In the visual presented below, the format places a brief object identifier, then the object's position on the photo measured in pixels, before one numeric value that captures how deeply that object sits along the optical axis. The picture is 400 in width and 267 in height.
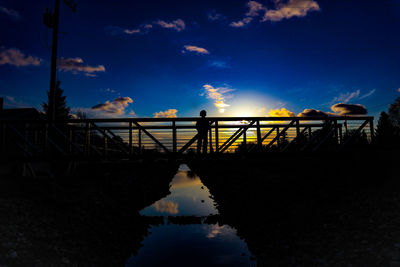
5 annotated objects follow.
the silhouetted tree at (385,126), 73.50
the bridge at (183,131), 11.73
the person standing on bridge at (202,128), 11.62
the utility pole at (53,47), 16.45
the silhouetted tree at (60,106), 53.17
